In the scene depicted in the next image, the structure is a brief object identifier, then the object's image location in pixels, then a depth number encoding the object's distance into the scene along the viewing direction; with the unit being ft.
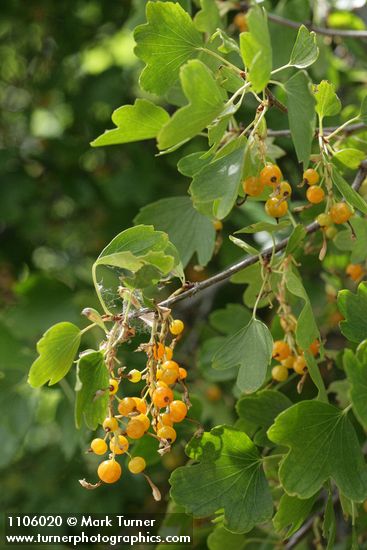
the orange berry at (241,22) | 3.10
